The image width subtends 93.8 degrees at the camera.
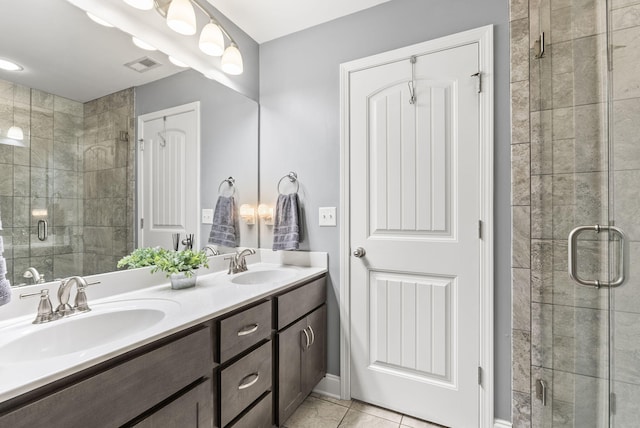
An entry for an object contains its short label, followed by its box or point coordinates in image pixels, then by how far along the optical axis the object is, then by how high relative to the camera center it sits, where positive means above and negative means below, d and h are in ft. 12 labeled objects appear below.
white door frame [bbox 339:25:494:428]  4.93 +0.20
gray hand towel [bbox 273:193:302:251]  6.37 -0.25
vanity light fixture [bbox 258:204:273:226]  7.01 -0.01
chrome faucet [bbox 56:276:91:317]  3.54 -1.02
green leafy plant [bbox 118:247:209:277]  4.68 -0.76
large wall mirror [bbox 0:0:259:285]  3.51 +1.04
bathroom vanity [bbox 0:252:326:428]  2.41 -1.70
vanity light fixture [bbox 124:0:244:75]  4.75 +3.14
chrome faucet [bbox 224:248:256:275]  6.12 -1.04
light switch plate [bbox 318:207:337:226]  6.30 -0.07
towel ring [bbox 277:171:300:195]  6.73 +0.78
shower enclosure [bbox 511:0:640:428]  2.86 +0.00
